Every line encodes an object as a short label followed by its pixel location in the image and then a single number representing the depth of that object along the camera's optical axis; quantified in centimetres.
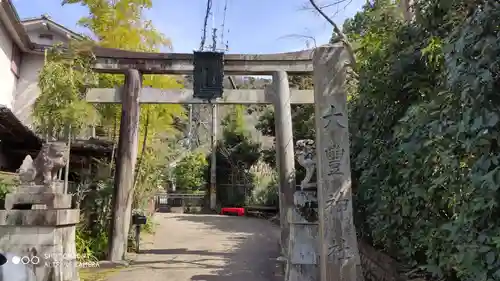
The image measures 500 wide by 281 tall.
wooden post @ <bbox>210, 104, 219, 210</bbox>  2214
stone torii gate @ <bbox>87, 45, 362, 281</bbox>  612
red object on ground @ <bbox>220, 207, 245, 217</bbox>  2062
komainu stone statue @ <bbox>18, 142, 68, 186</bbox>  658
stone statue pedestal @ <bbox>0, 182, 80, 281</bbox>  627
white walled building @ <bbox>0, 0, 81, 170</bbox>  1158
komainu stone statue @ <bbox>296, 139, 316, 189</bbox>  631
